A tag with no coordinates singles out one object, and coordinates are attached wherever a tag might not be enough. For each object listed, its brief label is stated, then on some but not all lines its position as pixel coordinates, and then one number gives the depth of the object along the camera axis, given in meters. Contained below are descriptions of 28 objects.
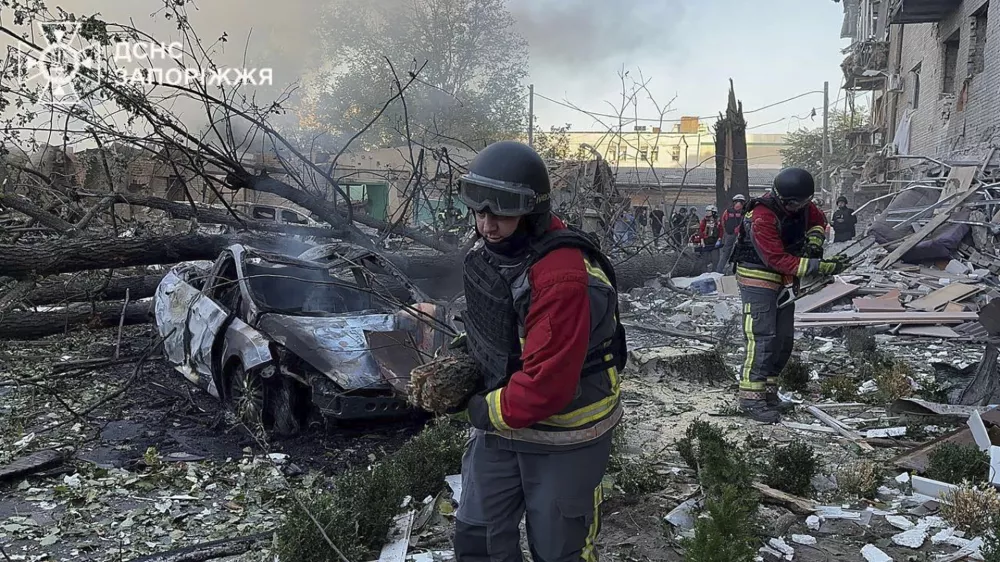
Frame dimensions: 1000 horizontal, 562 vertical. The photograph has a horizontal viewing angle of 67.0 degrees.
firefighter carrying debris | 2.21
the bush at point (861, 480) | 4.00
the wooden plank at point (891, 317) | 8.73
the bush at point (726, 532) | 2.77
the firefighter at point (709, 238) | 14.04
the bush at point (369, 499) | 3.19
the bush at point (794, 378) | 6.49
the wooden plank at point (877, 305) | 9.35
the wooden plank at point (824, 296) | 9.94
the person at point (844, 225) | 14.08
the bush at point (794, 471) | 4.00
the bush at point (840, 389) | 6.07
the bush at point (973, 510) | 3.47
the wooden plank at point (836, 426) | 4.97
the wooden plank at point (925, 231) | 11.07
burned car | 4.73
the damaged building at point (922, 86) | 13.05
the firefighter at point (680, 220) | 13.69
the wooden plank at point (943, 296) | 9.22
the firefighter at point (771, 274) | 5.36
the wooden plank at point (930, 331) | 8.41
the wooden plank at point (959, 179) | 11.35
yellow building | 30.73
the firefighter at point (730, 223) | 12.82
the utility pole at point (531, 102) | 22.35
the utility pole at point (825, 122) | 28.82
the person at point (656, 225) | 13.86
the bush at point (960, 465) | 3.95
